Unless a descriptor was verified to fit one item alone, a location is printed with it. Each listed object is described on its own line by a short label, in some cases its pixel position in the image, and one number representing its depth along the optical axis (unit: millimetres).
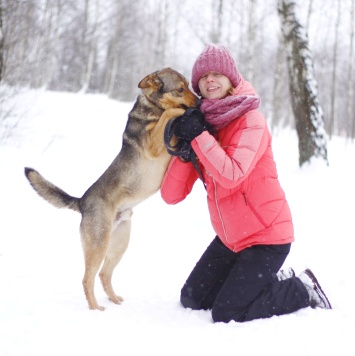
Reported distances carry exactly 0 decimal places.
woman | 2689
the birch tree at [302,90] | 6953
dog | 3070
